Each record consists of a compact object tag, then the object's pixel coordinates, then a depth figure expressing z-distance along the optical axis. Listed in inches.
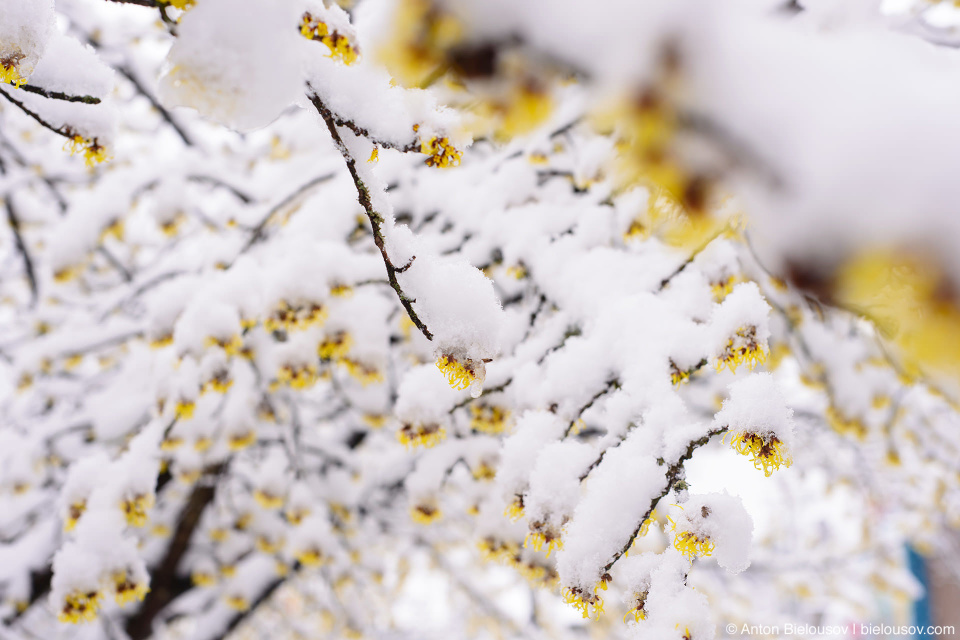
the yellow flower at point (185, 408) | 57.7
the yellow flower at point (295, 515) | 84.4
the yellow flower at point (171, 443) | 69.7
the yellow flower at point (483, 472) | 66.8
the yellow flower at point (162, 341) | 62.1
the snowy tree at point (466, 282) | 24.1
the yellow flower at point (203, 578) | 121.3
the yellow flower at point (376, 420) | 85.3
